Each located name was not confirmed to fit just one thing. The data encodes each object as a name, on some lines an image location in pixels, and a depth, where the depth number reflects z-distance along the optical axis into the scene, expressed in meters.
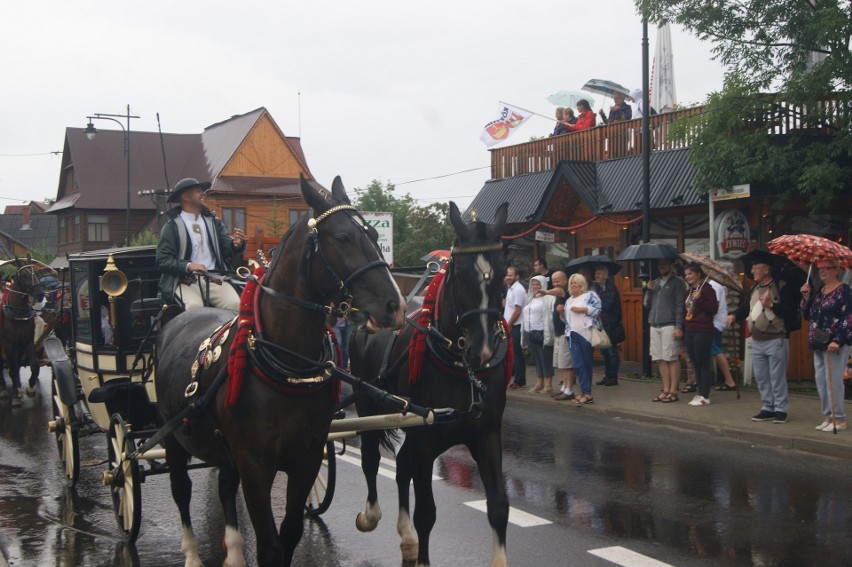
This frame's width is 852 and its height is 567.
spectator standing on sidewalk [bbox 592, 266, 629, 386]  14.95
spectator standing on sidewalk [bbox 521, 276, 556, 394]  14.79
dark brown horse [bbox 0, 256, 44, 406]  15.38
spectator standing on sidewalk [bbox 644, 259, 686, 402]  13.22
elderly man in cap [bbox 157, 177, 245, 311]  6.80
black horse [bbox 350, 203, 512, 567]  5.39
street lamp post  33.66
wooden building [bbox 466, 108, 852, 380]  15.75
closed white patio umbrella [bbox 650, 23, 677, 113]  20.16
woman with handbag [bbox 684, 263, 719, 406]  12.71
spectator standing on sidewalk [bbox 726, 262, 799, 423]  11.16
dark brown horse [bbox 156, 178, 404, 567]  4.60
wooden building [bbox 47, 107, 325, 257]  49.56
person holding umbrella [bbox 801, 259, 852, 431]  10.17
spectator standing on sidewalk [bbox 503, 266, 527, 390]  15.16
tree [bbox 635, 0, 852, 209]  13.09
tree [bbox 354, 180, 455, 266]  36.78
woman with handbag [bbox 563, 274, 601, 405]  13.45
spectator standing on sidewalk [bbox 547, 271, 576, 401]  14.16
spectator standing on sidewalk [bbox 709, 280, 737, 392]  13.20
